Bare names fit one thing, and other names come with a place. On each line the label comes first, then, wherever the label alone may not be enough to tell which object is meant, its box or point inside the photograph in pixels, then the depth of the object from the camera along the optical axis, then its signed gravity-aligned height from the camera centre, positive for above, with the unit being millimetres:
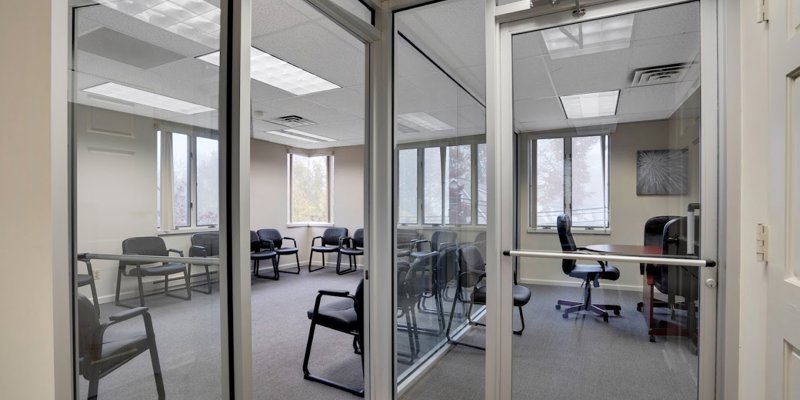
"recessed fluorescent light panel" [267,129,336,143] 6070 +1125
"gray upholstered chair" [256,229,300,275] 6582 -749
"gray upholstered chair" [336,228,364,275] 6592 -936
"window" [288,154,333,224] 7727 +261
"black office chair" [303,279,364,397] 2393 -852
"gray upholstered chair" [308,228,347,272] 7145 -782
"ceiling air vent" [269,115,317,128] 5078 +1138
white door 1082 -6
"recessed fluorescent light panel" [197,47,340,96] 3040 +1165
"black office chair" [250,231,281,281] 5851 -892
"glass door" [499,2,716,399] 1600 +17
